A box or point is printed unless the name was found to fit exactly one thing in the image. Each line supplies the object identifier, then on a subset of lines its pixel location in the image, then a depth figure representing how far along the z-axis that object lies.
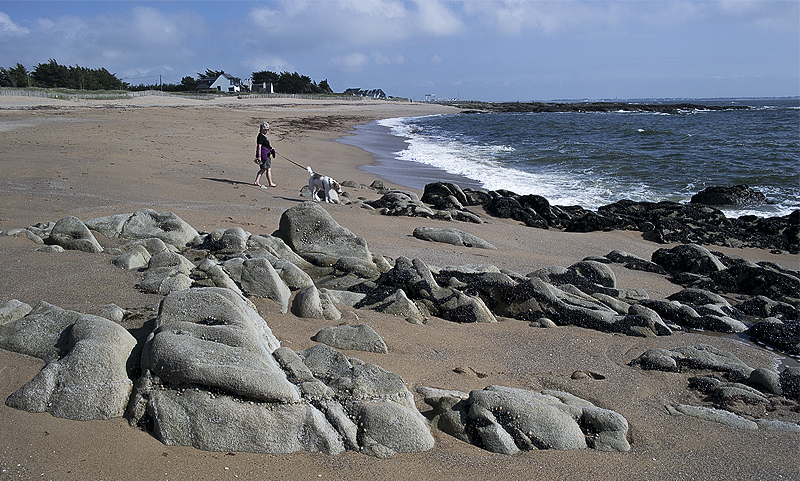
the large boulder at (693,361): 4.41
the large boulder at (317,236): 6.12
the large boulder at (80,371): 2.73
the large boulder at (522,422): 2.97
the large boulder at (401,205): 10.01
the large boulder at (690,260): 7.90
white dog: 10.23
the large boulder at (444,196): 11.40
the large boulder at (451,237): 8.15
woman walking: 11.41
